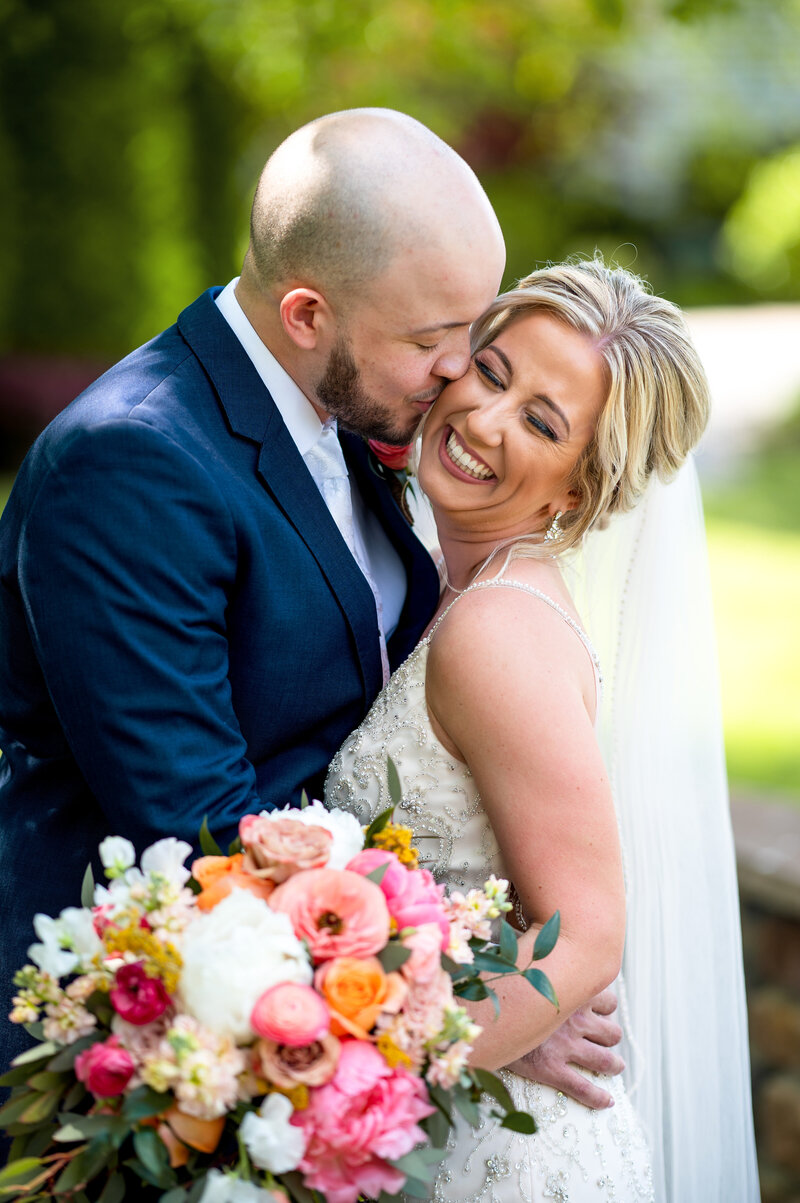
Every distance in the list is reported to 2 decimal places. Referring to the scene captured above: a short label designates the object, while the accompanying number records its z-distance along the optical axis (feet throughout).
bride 7.06
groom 6.20
